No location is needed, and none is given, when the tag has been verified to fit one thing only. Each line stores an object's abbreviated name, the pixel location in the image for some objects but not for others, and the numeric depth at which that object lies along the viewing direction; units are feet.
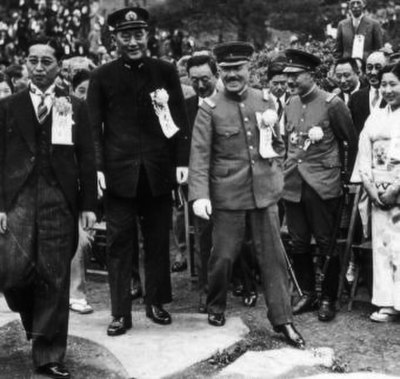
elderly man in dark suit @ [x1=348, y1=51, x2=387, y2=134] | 24.53
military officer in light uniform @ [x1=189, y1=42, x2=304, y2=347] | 18.31
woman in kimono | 19.81
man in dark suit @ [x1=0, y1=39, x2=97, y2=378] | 16.01
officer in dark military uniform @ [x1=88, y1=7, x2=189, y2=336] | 18.89
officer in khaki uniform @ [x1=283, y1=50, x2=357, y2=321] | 20.45
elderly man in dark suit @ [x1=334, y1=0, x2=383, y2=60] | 35.42
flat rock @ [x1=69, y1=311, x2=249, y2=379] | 16.56
